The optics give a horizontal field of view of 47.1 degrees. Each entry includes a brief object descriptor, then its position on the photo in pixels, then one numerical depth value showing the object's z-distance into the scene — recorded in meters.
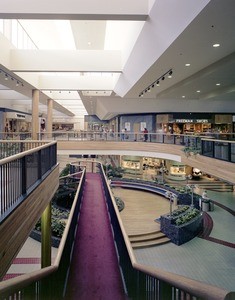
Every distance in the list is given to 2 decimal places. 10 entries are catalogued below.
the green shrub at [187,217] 12.82
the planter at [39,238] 11.45
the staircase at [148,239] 12.07
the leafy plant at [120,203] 16.81
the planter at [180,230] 12.23
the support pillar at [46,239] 7.89
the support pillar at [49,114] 24.20
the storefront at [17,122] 27.50
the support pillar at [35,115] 18.09
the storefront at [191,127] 26.25
